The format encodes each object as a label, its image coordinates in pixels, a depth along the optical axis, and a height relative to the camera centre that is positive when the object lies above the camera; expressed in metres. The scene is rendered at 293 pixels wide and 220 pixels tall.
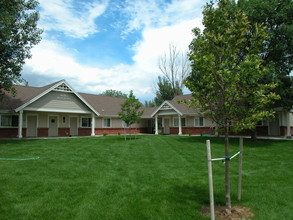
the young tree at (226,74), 4.58 +0.99
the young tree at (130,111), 19.92 +1.08
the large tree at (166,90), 47.41 +7.00
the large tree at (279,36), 15.59 +6.01
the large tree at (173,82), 46.91 +8.52
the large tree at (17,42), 16.58 +6.25
